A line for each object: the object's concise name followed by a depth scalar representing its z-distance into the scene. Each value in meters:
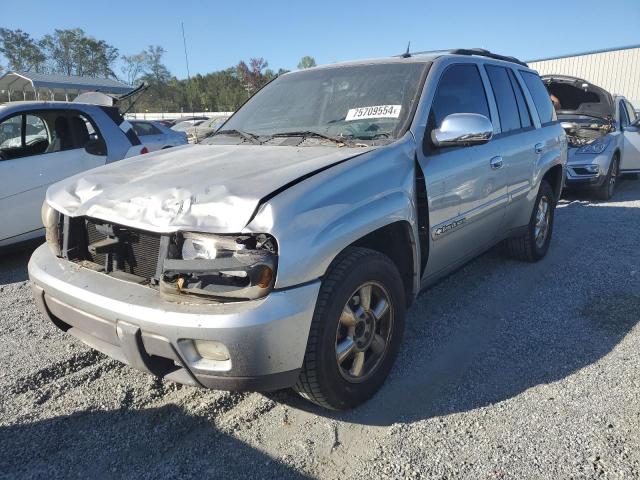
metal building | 24.61
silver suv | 2.00
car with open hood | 7.93
